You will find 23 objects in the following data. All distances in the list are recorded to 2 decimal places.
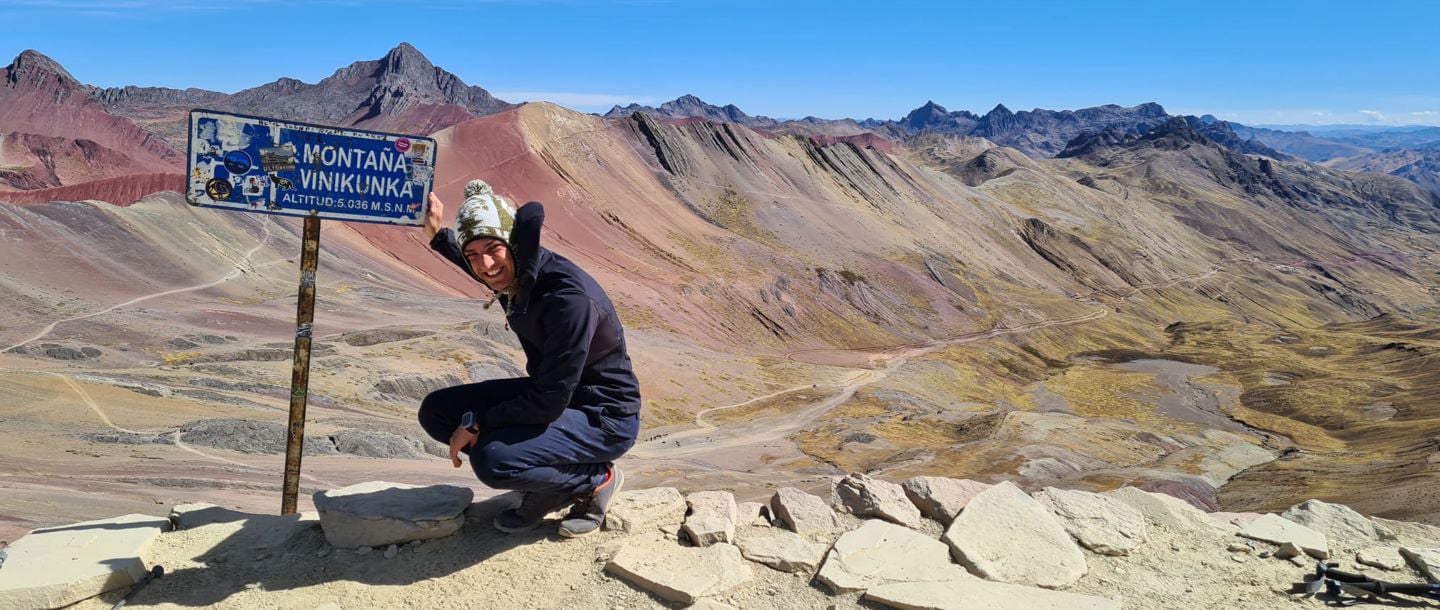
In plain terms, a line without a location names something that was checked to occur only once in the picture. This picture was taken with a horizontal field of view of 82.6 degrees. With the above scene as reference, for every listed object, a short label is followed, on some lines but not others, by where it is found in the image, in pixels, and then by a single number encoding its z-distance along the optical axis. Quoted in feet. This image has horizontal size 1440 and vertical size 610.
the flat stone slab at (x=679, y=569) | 15.56
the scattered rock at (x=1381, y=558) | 18.13
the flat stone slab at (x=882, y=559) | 16.16
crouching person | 14.37
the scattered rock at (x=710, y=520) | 17.63
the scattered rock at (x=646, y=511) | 17.98
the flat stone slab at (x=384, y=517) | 16.97
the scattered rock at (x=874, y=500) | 19.51
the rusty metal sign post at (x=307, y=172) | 16.19
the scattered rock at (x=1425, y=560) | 17.31
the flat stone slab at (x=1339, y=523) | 20.43
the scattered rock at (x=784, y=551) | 16.83
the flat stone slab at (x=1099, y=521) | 18.60
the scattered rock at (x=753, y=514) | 19.25
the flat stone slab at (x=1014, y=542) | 16.85
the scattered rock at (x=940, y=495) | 19.67
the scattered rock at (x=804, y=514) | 18.81
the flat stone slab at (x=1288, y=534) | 18.44
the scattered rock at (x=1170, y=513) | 20.01
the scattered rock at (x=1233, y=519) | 20.96
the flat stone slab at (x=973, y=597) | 15.20
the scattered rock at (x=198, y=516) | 18.20
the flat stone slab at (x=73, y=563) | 14.56
